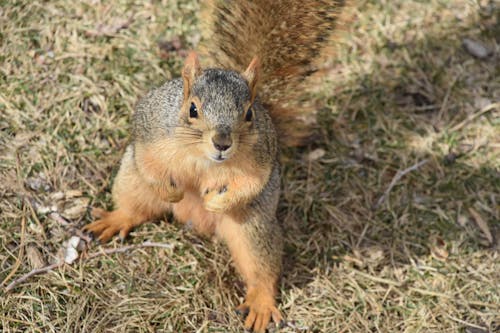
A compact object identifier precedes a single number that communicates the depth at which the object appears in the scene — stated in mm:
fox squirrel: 4691
